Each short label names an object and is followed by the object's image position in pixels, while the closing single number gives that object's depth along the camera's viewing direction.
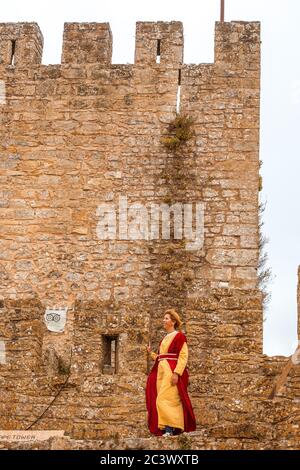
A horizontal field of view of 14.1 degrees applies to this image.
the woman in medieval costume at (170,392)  12.23
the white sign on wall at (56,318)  16.80
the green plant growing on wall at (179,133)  17.41
